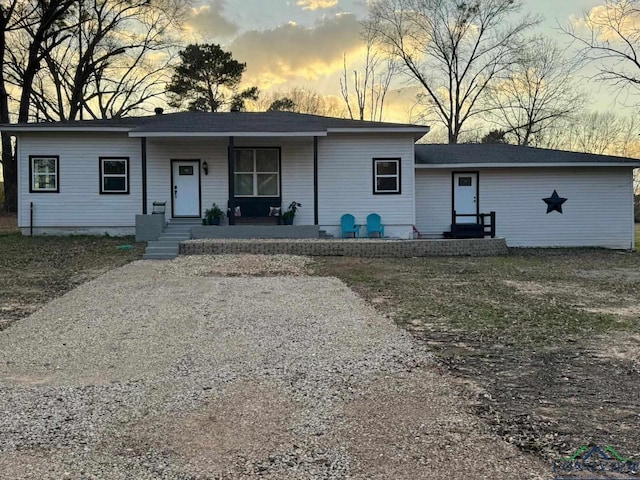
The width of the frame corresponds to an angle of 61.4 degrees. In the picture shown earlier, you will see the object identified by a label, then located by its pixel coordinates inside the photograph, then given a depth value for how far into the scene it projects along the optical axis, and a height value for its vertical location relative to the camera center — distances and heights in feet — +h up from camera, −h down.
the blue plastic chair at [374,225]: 53.57 -0.40
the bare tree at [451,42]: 105.70 +35.65
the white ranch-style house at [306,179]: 51.98 +4.23
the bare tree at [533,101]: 108.27 +24.92
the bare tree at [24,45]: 77.25 +27.76
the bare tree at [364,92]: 120.06 +29.40
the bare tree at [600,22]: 62.85 +23.26
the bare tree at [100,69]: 96.89 +28.86
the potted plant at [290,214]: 51.96 +0.69
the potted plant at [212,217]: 50.75 +0.41
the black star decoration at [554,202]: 57.00 +1.97
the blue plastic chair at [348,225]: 53.52 -0.44
